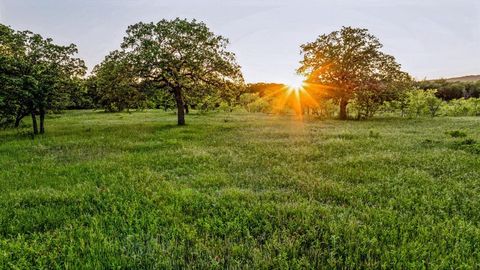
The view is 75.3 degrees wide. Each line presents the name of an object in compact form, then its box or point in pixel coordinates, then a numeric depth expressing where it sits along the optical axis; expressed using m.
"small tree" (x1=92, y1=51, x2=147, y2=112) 27.73
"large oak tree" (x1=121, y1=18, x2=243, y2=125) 27.77
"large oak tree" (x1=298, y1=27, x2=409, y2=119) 41.25
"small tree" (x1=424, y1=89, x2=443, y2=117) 55.73
